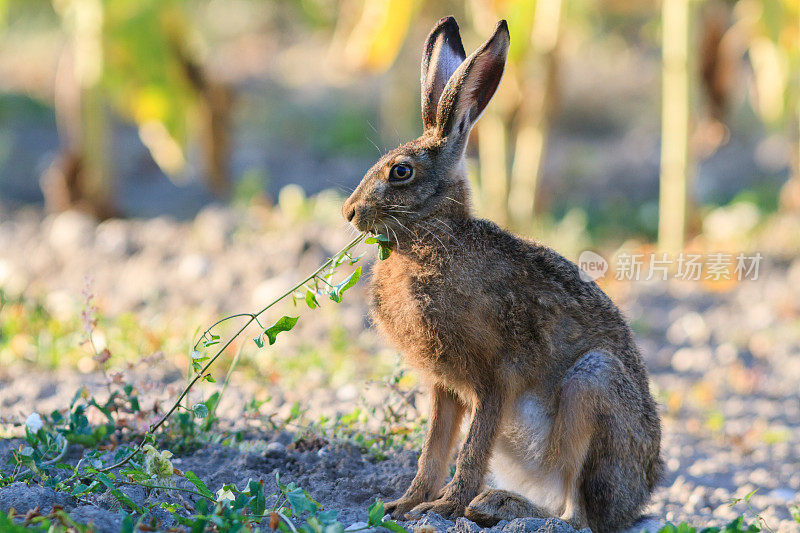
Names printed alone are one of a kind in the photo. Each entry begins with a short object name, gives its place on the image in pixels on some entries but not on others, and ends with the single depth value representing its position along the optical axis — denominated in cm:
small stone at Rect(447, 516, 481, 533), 562
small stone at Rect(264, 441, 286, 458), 704
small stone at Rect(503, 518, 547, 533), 565
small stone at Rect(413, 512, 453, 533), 573
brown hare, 614
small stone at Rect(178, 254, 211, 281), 1412
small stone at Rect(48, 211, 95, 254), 1559
